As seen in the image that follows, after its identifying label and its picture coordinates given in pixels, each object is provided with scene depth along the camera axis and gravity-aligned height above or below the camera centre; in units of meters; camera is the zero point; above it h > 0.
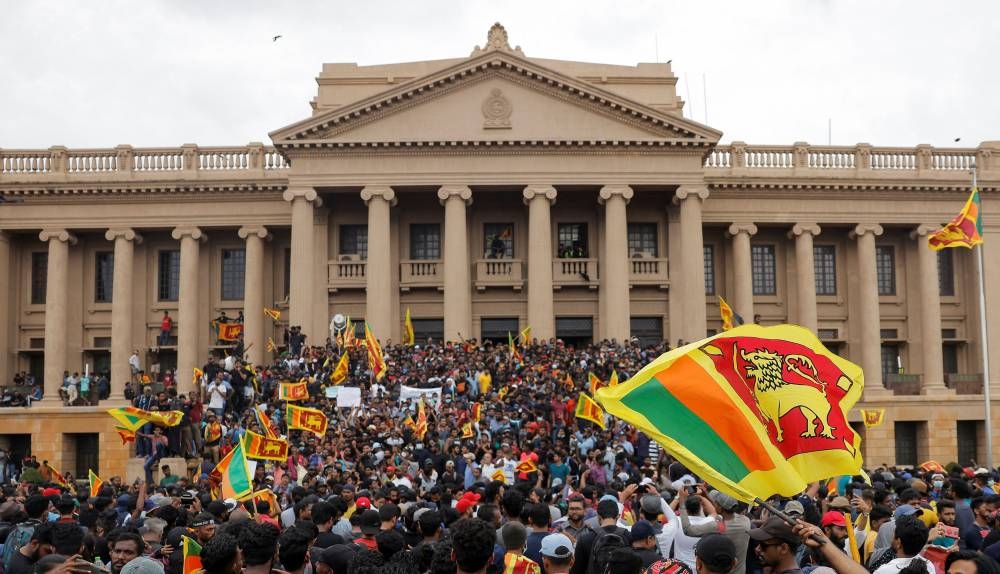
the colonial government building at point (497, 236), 42.41 +5.80
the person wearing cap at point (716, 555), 6.56 -1.18
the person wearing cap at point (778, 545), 6.69 -1.15
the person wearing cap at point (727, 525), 8.80 -1.38
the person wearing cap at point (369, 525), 9.59 -1.42
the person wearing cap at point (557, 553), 7.60 -1.34
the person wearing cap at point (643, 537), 8.98 -1.46
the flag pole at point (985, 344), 35.28 +0.60
